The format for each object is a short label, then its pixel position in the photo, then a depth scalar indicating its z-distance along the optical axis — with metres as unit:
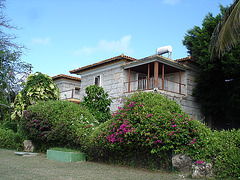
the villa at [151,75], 17.02
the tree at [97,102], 11.55
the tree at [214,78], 14.95
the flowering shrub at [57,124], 9.40
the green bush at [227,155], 5.67
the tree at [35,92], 12.52
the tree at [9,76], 19.54
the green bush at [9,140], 12.28
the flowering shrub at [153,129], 6.45
